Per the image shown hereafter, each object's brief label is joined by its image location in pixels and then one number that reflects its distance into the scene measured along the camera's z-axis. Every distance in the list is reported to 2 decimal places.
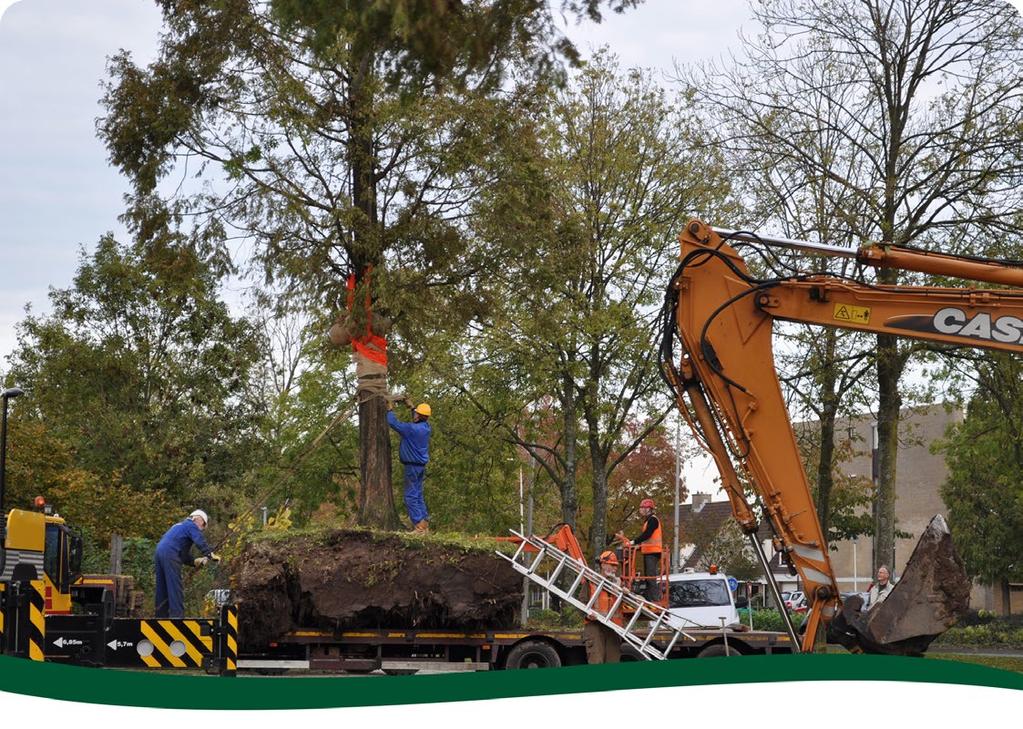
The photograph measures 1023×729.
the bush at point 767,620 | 33.72
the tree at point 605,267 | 27.03
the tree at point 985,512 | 45.91
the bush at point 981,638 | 30.12
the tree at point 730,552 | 52.16
